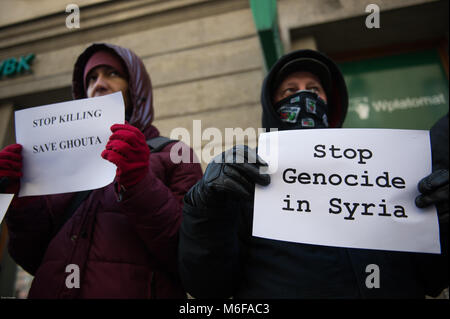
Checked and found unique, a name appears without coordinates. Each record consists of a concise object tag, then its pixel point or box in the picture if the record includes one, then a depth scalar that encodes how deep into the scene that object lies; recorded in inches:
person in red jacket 42.9
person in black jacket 37.0
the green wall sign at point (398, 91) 117.0
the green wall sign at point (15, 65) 164.6
